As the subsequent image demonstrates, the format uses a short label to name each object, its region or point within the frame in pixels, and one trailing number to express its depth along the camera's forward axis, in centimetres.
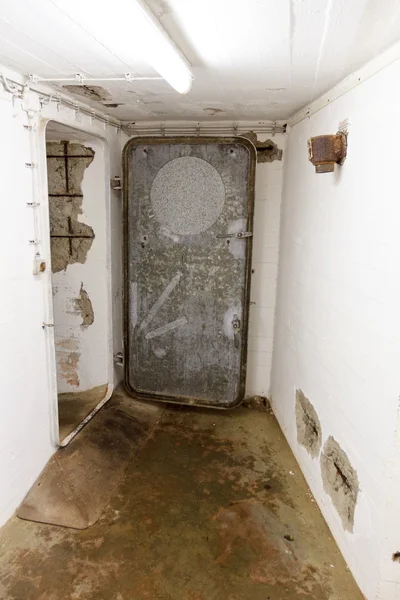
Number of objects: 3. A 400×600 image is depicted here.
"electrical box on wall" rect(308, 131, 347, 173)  203
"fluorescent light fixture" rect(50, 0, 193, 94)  125
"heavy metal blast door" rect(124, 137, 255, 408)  318
